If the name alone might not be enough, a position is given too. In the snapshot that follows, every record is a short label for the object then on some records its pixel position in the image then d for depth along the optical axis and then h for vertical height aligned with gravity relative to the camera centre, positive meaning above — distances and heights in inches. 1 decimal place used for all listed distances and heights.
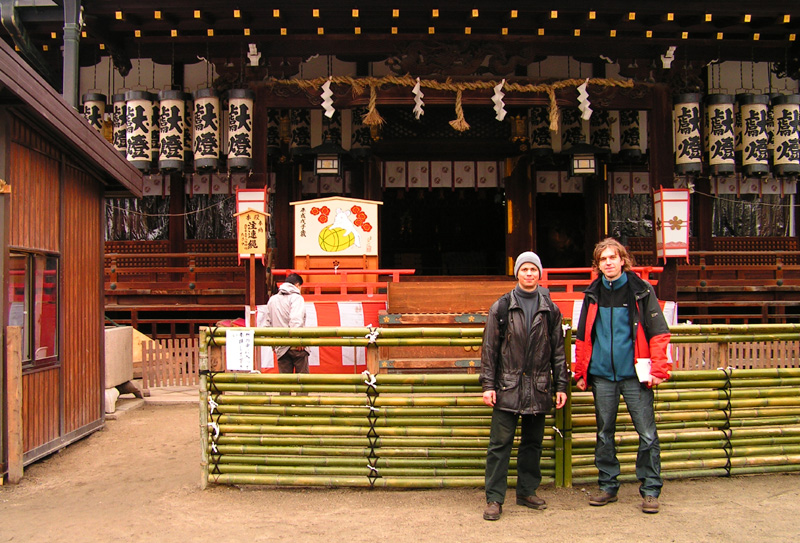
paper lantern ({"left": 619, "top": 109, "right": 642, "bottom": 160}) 561.9 +136.9
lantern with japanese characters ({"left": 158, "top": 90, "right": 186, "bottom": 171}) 460.1 +121.0
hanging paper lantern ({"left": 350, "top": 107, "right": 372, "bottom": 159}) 543.5 +133.4
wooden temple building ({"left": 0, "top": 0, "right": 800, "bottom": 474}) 424.5 +127.1
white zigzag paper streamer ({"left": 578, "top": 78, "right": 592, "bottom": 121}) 451.5 +134.8
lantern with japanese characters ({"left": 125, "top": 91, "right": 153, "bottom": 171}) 462.3 +125.5
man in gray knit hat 162.1 -21.7
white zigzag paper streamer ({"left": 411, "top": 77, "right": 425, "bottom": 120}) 444.8 +136.3
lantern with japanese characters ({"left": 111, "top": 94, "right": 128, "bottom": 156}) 482.3 +132.9
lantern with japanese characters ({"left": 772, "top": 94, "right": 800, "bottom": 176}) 470.0 +114.1
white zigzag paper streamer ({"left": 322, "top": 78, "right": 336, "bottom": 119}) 446.9 +138.2
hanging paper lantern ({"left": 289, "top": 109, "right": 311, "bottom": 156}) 549.3 +143.9
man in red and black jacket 165.2 -18.1
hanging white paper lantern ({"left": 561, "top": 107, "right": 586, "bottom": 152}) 553.6 +143.1
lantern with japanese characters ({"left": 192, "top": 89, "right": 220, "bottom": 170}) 461.4 +120.6
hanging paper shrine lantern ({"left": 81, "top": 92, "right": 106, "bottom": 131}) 493.4 +149.1
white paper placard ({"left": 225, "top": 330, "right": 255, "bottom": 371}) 183.8 -16.1
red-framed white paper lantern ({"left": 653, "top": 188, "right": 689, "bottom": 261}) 447.8 +45.2
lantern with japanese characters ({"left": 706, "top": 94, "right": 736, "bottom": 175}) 468.1 +113.9
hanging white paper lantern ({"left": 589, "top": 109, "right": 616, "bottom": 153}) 557.0 +141.3
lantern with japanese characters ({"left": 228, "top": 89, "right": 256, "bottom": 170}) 451.2 +119.0
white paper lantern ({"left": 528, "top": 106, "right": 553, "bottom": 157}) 552.4 +136.8
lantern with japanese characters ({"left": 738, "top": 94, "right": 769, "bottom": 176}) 470.9 +114.5
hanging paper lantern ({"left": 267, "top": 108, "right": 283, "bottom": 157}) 547.5 +140.2
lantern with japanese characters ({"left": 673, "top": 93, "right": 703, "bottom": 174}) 461.1 +114.2
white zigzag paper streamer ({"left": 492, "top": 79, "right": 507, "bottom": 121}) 446.3 +135.0
